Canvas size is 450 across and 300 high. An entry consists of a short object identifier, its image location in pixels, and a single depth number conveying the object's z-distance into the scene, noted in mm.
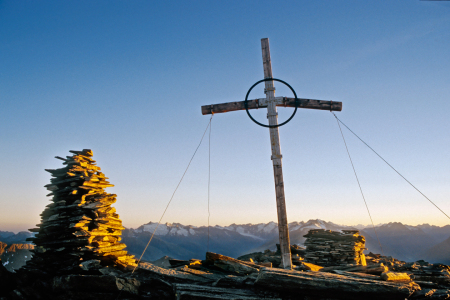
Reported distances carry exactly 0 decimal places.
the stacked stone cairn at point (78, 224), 9711
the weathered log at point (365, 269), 9086
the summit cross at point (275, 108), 9711
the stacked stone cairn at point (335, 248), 14680
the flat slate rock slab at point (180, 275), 8289
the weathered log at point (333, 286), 6723
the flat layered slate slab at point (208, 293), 6707
